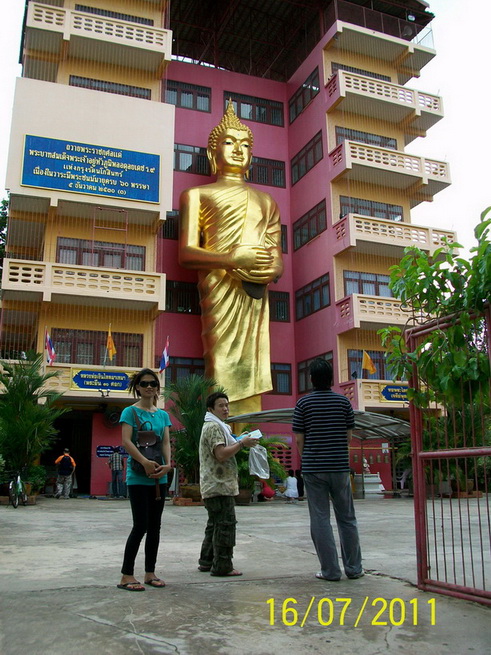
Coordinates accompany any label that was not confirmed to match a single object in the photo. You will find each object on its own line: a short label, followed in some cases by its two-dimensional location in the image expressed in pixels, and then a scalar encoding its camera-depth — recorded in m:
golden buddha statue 20.45
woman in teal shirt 4.53
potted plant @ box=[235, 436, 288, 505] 15.42
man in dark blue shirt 4.92
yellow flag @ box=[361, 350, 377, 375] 20.53
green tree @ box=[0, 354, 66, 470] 14.68
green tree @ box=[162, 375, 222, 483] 15.94
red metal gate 4.12
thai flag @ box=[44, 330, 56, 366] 18.32
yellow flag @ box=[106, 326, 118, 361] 19.11
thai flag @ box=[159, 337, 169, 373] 18.94
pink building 20.08
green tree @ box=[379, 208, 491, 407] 4.05
